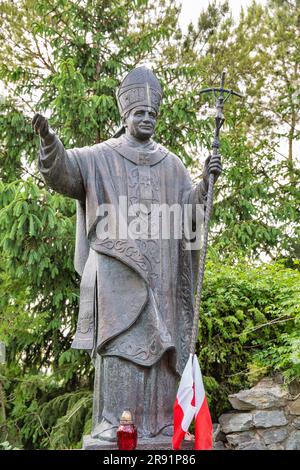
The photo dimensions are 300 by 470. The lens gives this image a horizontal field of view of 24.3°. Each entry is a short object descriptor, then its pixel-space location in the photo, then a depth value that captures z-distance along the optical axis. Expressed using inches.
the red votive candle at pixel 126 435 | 145.6
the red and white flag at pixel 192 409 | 147.3
